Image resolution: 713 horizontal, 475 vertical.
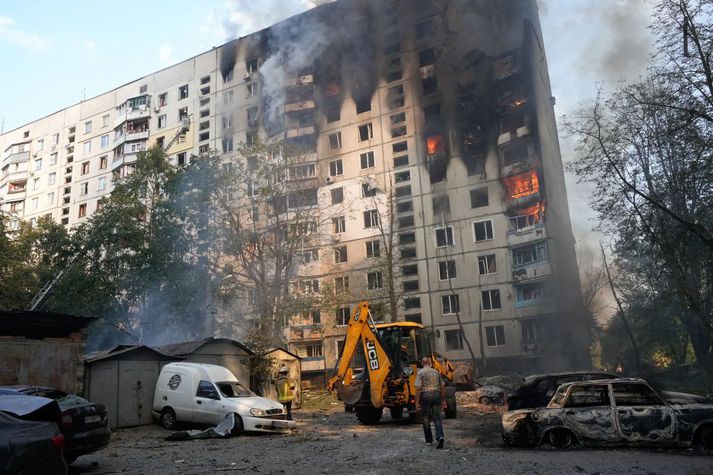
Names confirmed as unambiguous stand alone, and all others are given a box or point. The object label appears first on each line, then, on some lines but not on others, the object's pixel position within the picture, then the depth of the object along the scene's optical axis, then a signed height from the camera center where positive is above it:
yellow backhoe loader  14.04 -0.28
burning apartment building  41.53 +18.91
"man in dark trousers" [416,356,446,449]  10.44 -0.83
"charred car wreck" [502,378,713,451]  8.66 -1.32
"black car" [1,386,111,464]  8.52 -0.81
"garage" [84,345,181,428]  15.80 -0.30
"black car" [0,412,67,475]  4.71 -0.65
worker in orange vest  16.06 -0.92
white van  13.49 -0.97
